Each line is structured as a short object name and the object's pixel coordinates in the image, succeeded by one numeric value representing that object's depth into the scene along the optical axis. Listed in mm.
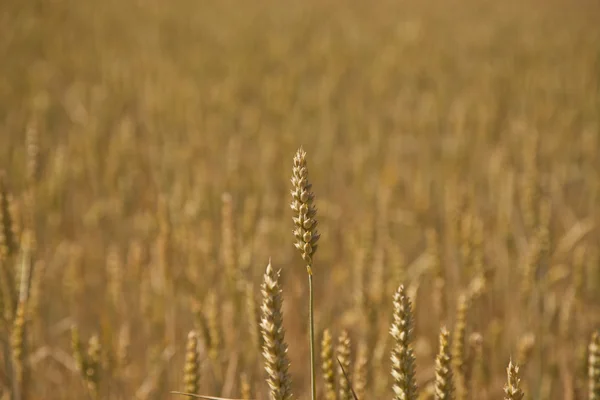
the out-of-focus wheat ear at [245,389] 1450
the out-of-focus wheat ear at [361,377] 1445
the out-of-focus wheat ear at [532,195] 1816
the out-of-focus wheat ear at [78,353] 1479
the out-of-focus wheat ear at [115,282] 1985
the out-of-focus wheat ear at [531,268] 1645
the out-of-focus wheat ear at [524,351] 1605
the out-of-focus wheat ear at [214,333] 1543
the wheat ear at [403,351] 1315
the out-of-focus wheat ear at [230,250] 1626
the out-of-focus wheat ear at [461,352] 1480
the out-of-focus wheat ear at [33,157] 1645
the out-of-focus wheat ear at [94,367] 1496
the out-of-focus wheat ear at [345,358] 1384
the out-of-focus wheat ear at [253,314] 1522
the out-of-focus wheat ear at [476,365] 1498
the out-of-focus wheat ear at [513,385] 1313
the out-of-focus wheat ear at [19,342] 1496
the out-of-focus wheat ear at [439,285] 1683
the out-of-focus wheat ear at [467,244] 1698
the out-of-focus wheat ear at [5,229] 1524
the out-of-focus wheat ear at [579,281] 1835
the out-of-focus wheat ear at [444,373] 1352
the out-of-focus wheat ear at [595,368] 1398
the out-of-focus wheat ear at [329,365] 1389
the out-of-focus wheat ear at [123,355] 1591
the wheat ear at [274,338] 1292
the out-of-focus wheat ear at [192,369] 1427
